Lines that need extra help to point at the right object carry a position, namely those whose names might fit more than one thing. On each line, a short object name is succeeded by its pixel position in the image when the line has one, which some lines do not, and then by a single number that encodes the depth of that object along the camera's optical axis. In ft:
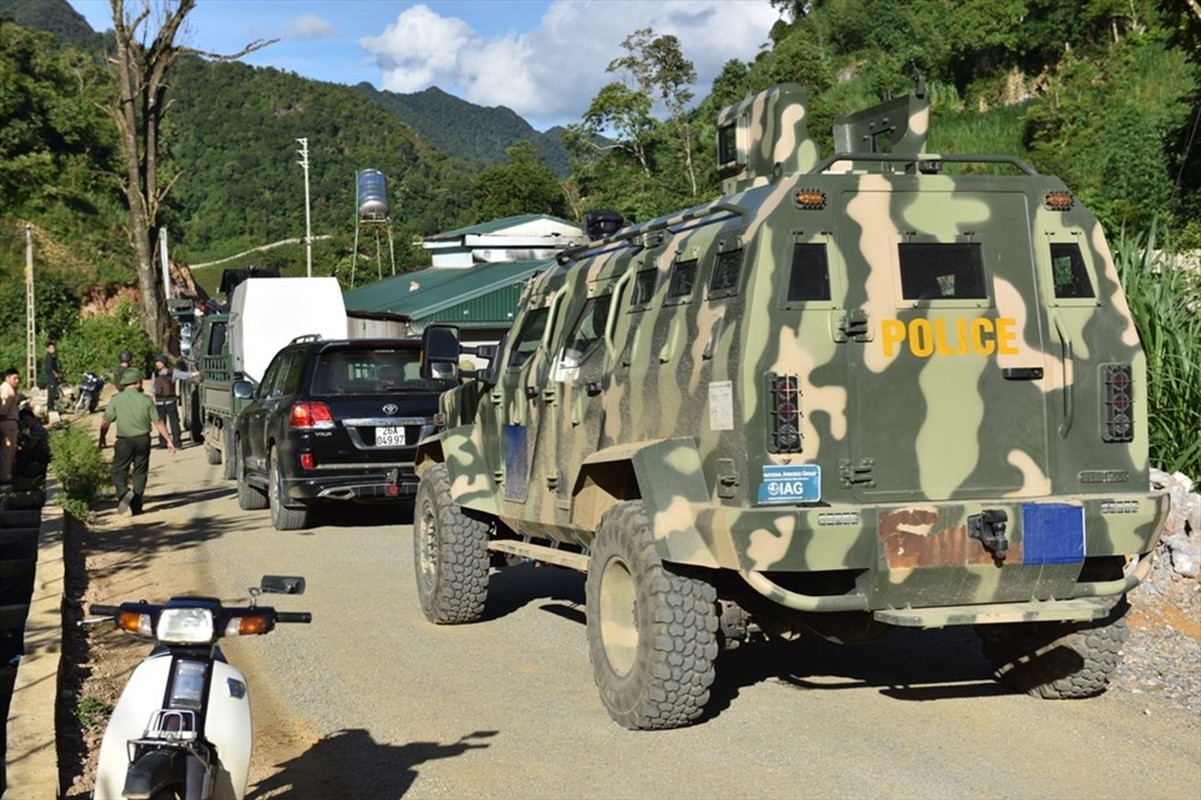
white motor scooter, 16.22
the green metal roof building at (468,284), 115.65
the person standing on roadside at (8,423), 62.34
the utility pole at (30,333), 111.14
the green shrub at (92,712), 25.18
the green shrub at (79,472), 54.05
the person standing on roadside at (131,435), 54.08
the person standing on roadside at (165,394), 87.86
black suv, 49.29
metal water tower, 260.62
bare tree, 112.47
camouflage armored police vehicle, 21.89
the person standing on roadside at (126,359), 74.54
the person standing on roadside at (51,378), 104.73
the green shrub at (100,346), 136.98
